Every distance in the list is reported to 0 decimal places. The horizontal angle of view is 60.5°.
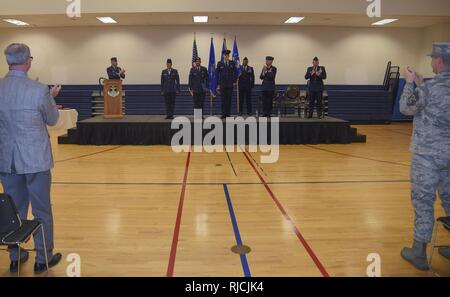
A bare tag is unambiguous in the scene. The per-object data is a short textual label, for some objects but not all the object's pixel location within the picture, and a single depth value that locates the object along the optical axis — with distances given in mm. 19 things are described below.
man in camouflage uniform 2668
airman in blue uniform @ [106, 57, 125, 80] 9562
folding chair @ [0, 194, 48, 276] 2291
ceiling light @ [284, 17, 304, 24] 11984
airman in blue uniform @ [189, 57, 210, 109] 9523
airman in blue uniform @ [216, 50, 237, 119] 9498
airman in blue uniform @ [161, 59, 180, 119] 9539
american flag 11866
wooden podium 8834
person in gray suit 2498
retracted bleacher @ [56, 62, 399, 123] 13234
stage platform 8766
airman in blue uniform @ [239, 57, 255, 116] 9789
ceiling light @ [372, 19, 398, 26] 12366
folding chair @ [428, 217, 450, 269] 2547
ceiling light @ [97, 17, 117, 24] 11883
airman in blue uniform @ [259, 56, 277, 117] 9445
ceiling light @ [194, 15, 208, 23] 11891
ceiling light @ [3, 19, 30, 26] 12038
